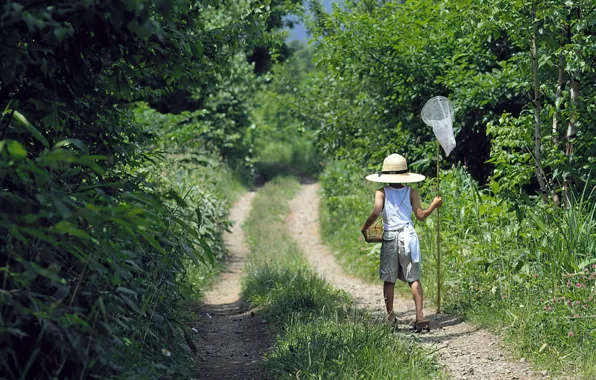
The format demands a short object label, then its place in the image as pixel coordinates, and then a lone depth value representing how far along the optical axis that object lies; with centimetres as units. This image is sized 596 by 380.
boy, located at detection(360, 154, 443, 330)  1525
